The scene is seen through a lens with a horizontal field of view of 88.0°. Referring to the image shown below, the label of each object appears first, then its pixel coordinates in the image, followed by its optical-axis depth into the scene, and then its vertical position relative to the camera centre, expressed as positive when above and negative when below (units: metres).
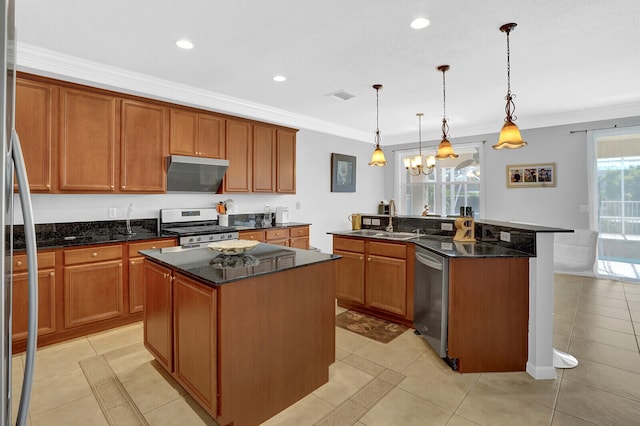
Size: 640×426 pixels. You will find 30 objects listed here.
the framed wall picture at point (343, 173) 6.34 +0.78
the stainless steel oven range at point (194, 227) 3.75 -0.20
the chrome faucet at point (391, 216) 3.97 -0.05
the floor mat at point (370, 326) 3.15 -1.16
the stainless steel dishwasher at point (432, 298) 2.61 -0.73
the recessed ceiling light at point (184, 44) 2.93 +1.51
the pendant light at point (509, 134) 2.68 +0.65
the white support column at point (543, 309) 2.39 -0.70
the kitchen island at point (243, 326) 1.75 -0.68
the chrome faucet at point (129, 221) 3.76 -0.11
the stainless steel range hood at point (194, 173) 3.91 +0.48
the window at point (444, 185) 6.59 +0.57
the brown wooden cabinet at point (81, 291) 2.79 -0.73
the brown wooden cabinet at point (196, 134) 3.95 +0.97
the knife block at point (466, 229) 3.20 -0.16
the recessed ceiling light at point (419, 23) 2.59 +1.50
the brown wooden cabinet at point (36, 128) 2.92 +0.75
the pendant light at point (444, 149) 3.55 +0.69
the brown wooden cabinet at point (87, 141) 3.17 +0.70
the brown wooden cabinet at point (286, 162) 5.11 +0.79
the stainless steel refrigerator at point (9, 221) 0.74 -0.02
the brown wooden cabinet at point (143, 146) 3.56 +0.73
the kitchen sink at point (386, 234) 3.58 -0.25
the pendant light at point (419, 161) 5.46 +0.86
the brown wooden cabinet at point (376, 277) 3.28 -0.69
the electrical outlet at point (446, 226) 3.54 -0.15
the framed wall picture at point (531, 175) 5.58 +0.65
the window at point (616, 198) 5.00 +0.23
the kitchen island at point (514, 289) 2.40 -0.57
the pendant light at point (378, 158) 4.00 +0.65
